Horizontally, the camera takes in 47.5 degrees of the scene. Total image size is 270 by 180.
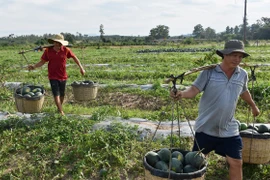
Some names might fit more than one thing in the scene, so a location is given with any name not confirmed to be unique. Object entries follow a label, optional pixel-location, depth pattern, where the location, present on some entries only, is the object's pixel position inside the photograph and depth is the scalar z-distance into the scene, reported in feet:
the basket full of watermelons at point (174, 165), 8.43
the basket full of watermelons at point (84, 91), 21.40
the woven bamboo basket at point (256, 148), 12.49
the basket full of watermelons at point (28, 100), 18.34
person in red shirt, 18.89
